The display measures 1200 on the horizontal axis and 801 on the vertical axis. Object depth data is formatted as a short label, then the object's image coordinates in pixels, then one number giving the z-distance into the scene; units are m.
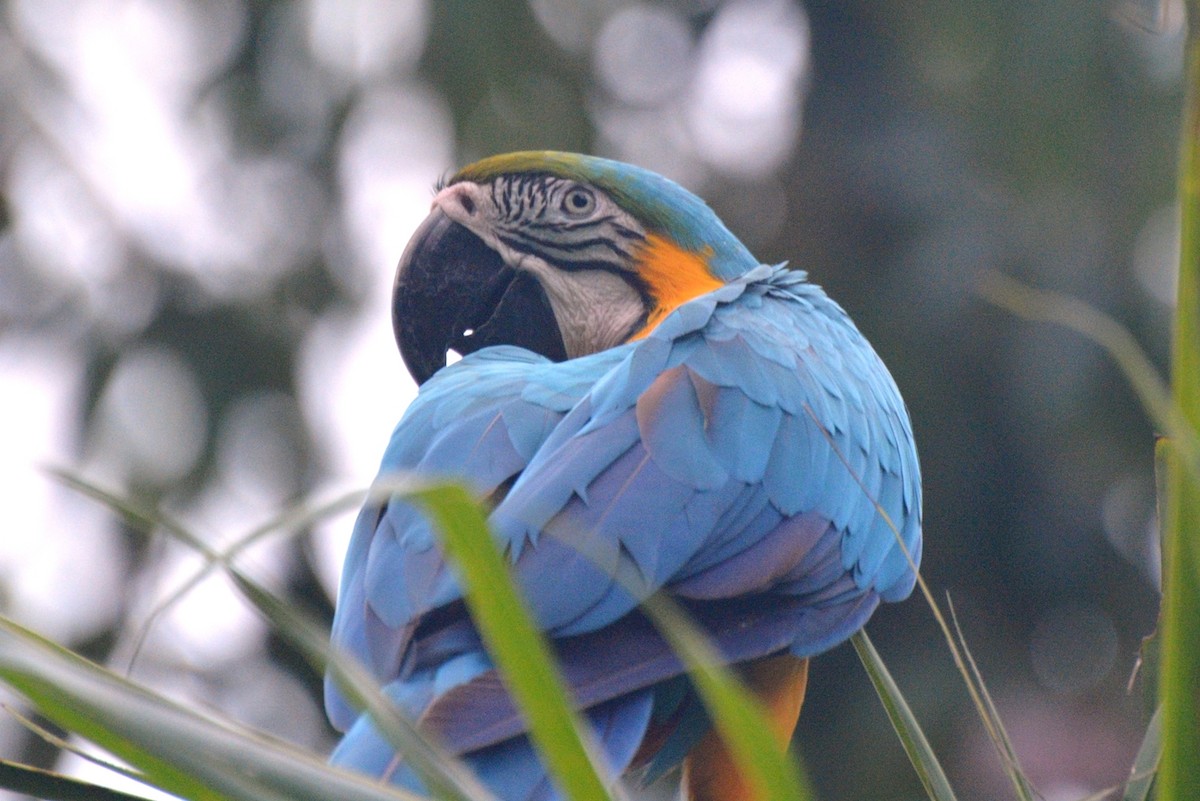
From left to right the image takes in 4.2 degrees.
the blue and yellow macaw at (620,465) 5.34
